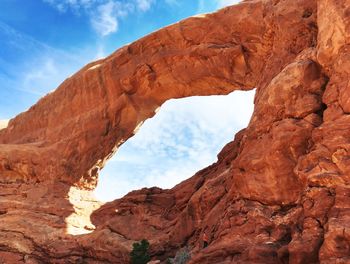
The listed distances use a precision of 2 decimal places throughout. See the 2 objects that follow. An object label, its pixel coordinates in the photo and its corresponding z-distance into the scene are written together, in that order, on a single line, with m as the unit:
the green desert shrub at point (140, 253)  22.16
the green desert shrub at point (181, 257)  19.13
